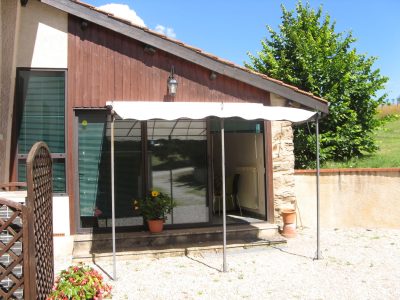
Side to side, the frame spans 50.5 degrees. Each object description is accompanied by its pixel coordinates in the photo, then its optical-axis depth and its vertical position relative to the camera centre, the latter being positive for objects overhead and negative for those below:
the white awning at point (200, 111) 6.54 +0.94
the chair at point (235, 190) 10.97 -0.55
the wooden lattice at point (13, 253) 3.89 -0.75
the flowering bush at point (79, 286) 4.38 -1.23
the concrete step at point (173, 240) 7.70 -1.36
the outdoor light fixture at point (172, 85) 8.35 +1.67
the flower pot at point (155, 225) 8.12 -1.06
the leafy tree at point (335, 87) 12.70 +2.48
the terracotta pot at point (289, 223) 8.87 -1.15
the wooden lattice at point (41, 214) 3.95 -0.47
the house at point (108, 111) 7.92 +1.19
